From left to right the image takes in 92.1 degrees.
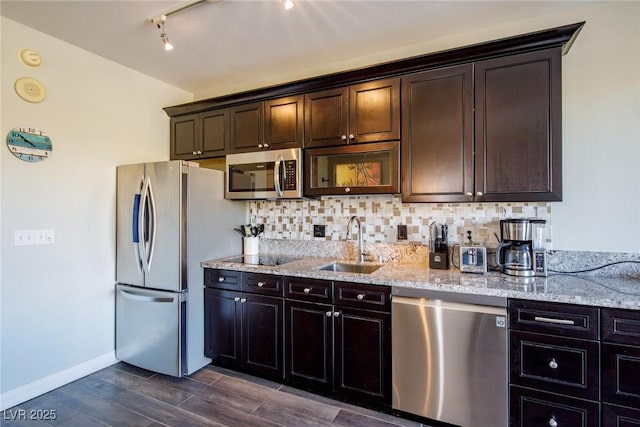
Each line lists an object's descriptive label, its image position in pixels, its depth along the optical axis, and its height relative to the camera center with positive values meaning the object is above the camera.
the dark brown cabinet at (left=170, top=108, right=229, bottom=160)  2.96 +0.79
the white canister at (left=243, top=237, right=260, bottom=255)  3.05 -0.31
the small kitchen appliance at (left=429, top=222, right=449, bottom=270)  2.30 -0.26
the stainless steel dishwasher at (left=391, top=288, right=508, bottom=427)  1.74 -0.85
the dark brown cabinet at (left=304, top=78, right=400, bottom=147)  2.30 +0.78
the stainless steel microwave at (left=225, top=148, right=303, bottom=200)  2.61 +0.35
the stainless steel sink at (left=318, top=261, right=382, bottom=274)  2.61 -0.46
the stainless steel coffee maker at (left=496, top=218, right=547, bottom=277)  2.00 -0.23
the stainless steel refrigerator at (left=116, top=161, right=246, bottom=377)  2.49 -0.39
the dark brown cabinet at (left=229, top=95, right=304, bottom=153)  2.63 +0.79
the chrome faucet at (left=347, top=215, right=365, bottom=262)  2.66 -0.23
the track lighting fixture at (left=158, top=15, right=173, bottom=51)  2.12 +1.32
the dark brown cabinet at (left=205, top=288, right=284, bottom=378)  2.39 -0.95
